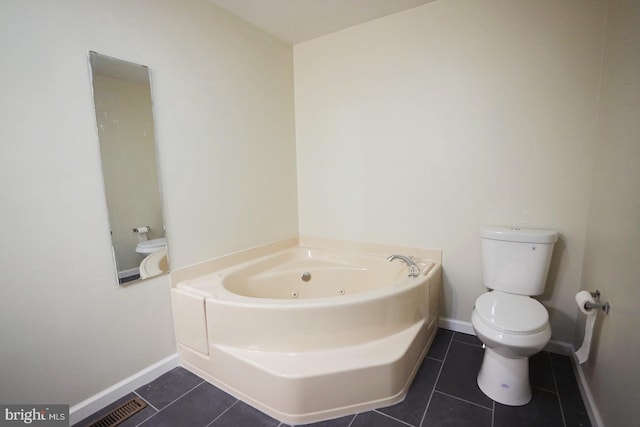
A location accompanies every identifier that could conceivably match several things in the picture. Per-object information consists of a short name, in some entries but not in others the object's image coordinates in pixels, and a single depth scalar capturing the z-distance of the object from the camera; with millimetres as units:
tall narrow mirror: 1401
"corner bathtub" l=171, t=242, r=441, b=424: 1332
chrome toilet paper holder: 1216
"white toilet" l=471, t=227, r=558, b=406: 1331
